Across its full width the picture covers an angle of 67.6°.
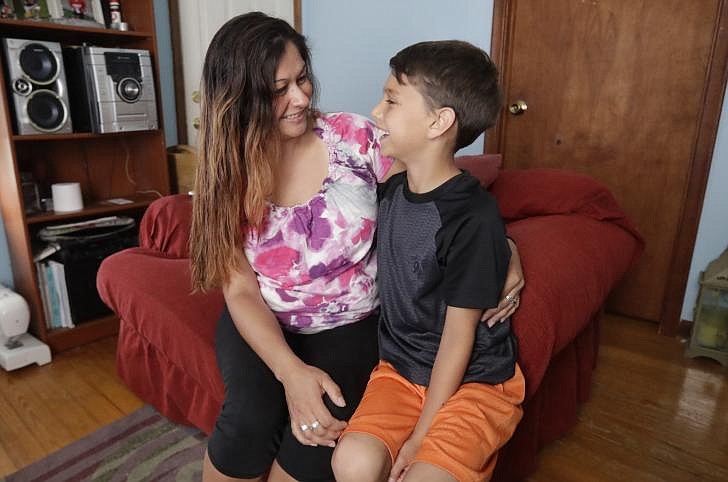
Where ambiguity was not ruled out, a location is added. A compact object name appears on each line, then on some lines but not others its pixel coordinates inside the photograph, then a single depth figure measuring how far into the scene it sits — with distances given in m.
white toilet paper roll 2.12
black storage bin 2.09
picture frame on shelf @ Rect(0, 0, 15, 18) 1.90
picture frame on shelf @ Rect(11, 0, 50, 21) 2.00
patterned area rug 1.46
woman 0.99
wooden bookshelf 1.96
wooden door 2.02
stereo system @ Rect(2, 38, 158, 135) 1.90
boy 0.89
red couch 1.21
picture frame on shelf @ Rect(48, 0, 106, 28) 2.07
